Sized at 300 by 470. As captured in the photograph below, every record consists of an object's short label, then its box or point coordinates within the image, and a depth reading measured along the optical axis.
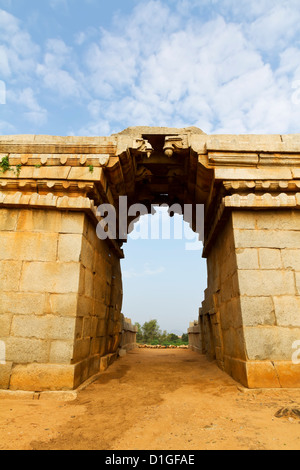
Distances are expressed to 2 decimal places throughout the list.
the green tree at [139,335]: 36.44
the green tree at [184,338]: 31.16
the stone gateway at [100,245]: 4.21
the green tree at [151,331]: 37.41
